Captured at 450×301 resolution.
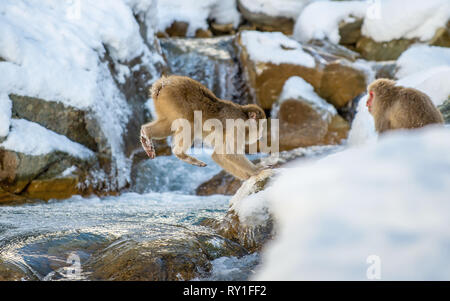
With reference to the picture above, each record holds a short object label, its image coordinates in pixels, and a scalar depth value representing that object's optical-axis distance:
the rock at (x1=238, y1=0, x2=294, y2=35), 13.93
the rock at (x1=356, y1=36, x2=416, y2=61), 11.18
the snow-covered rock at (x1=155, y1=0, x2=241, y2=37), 13.07
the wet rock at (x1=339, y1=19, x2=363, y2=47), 12.02
